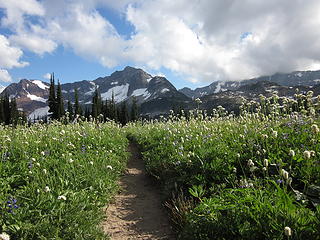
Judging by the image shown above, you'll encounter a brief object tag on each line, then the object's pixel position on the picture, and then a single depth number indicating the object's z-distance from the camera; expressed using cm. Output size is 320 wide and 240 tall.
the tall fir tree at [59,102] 5294
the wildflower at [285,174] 244
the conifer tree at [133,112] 7752
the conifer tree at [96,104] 5524
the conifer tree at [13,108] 5503
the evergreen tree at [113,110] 6644
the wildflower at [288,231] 196
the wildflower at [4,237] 225
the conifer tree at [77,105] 5879
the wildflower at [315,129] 298
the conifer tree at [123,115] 7488
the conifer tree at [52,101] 5316
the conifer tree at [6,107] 5655
